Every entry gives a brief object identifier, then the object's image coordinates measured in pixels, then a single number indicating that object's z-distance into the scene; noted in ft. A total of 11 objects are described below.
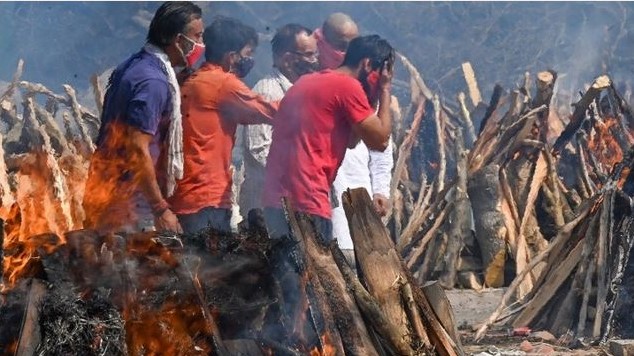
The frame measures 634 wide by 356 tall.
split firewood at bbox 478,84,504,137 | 72.18
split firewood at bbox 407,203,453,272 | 67.31
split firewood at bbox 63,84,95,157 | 68.02
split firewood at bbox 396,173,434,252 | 68.59
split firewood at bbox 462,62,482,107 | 95.35
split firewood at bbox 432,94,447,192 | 75.05
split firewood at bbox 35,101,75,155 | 65.26
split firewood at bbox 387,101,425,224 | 77.22
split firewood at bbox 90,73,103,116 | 67.97
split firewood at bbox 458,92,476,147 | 86.08
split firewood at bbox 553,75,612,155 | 66.85
